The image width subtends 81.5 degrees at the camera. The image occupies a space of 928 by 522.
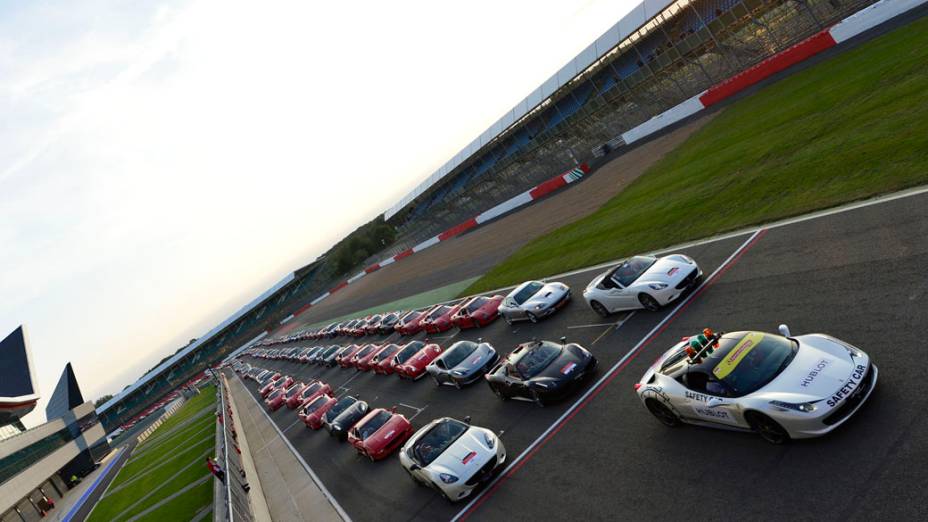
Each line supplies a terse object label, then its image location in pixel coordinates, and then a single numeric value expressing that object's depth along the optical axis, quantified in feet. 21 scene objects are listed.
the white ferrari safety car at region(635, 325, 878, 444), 25.32
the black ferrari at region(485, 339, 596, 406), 46.14
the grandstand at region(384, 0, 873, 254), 121.98
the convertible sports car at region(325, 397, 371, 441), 76.18
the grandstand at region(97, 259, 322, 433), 426.51
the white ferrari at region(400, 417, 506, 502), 41.52
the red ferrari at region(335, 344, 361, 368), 124.75
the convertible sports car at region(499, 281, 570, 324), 68.13
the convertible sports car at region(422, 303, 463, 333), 95.96
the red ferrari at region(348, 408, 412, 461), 60.85
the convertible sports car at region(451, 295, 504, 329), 83.46
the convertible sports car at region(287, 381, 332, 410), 102.56
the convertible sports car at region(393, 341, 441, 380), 82.33
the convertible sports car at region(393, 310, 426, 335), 109.59
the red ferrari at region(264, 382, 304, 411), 119.56
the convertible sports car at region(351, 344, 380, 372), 110.73
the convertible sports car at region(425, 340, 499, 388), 64.59
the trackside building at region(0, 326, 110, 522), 141.90
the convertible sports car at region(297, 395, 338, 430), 90.38
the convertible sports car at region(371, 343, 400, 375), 96.46
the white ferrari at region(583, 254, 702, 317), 49.83
